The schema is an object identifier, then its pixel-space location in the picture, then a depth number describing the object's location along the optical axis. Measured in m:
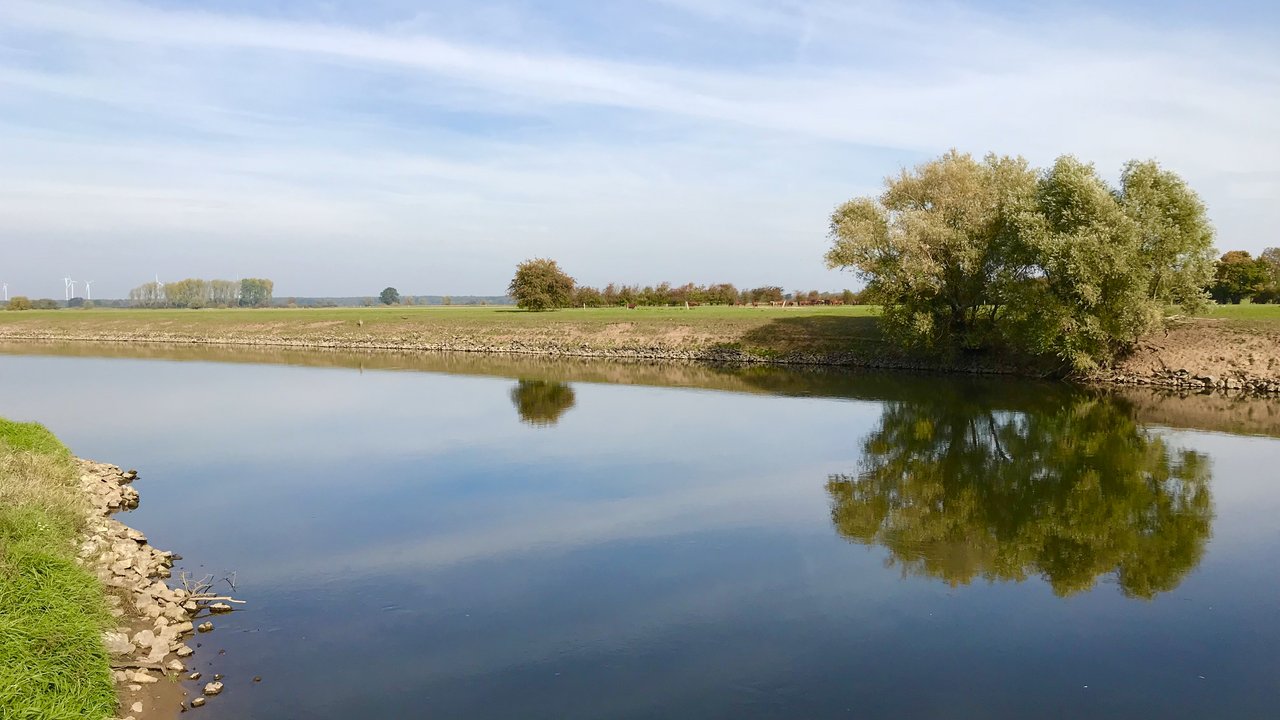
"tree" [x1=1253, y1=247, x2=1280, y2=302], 57.72
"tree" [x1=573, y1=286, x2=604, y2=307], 91.12
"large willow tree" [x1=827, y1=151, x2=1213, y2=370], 35.38
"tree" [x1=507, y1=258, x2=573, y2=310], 85.38
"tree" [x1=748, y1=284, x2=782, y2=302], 85.88
